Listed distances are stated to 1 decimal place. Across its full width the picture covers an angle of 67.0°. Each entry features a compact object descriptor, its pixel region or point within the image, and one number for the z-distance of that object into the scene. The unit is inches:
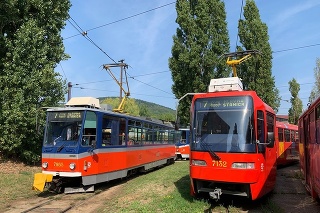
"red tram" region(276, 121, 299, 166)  546.1
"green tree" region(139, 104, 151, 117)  2493.4
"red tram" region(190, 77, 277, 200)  235.1
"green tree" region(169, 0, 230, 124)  786.5
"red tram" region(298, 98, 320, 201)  207.4
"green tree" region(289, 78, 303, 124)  1558.8
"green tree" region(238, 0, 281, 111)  885.4
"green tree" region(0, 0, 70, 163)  446.7
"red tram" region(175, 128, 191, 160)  820.0
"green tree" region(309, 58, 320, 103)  1038.3
